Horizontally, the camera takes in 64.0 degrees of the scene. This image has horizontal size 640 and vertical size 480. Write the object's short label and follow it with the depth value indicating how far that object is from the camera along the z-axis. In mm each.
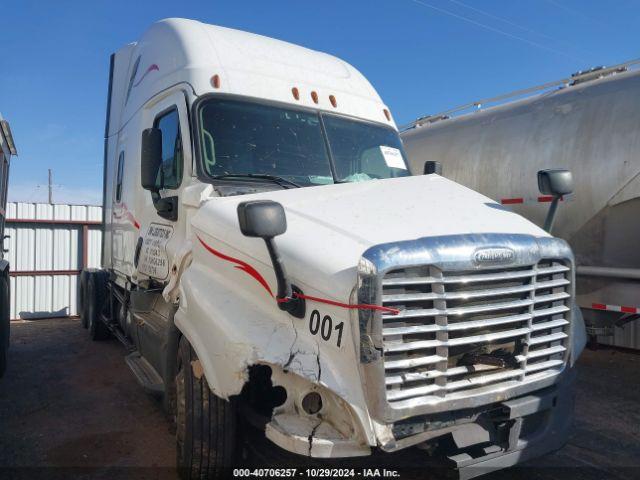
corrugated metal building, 11742
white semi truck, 2527
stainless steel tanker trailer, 5734
